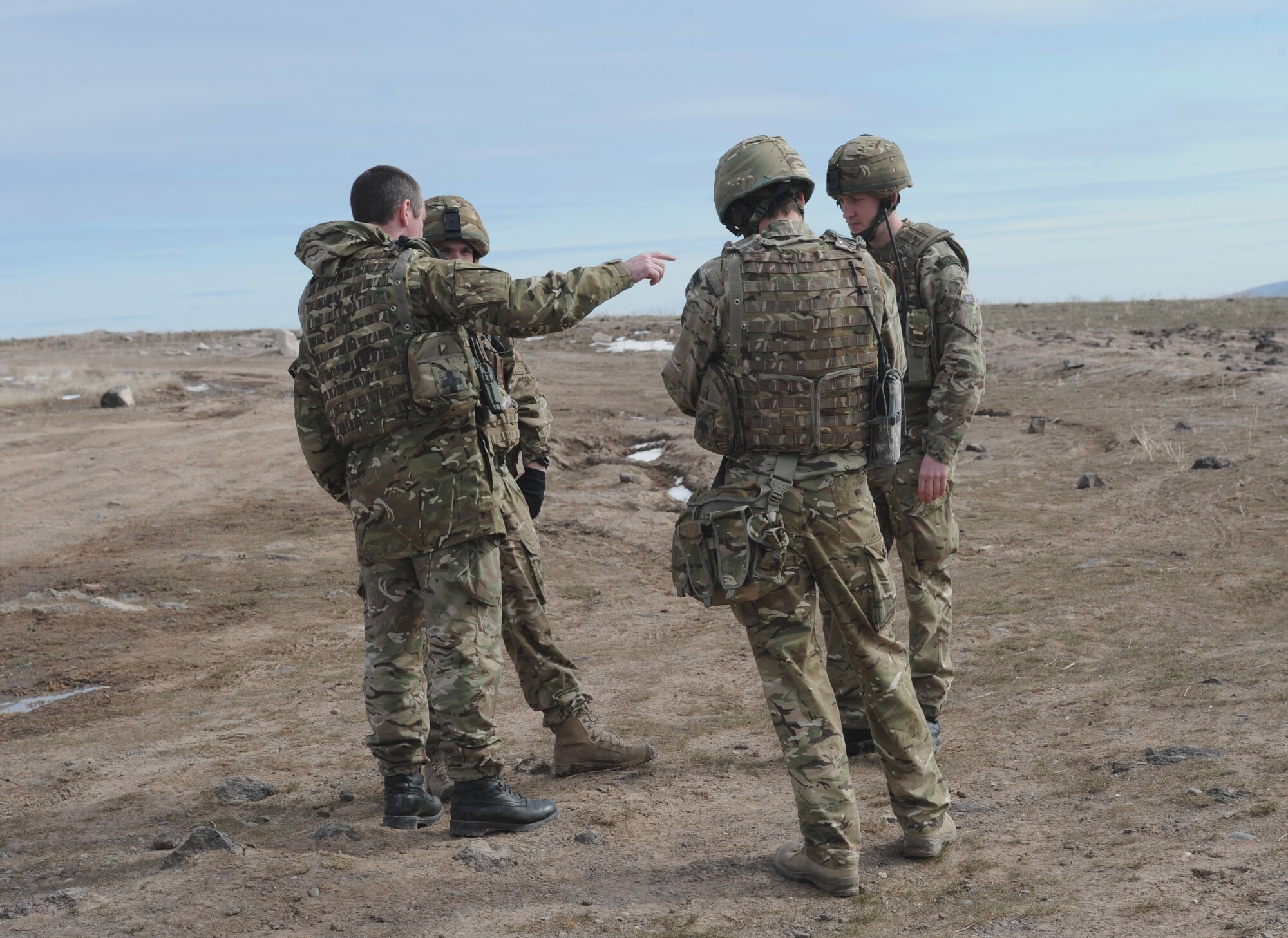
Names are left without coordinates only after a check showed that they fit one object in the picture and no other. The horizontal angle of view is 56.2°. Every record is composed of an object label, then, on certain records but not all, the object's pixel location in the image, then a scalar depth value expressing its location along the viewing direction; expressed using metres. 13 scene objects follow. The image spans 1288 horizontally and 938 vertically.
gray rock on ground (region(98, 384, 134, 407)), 19.22
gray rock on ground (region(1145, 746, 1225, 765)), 4.70
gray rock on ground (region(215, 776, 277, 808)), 5.00
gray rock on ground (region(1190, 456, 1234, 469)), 10.57
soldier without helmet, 4.03
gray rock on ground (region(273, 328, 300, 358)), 30.96
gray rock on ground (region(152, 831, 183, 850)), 4.46
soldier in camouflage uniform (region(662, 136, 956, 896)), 3.71
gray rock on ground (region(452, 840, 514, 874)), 4.07
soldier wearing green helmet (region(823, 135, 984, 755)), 4.62
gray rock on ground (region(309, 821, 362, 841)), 4.40
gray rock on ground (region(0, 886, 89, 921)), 3.80
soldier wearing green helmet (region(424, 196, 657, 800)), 4.73
